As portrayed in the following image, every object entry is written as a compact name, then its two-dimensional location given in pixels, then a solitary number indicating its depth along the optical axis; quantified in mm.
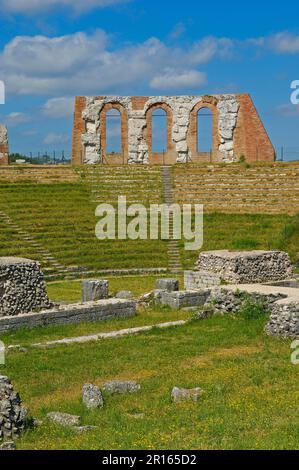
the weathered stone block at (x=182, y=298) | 19312
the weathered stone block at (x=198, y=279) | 21906
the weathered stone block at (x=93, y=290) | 19375
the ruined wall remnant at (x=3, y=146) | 41188
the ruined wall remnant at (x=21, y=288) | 17031
